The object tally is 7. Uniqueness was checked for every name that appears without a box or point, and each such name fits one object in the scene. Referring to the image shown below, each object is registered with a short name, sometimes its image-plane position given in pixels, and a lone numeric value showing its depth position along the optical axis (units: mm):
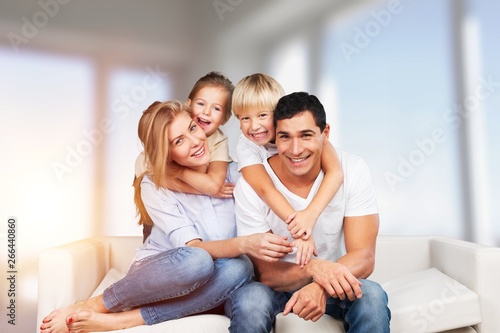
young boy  1631
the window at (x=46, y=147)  3211
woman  1698
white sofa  1729
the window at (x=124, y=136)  3309
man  1560
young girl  1944
